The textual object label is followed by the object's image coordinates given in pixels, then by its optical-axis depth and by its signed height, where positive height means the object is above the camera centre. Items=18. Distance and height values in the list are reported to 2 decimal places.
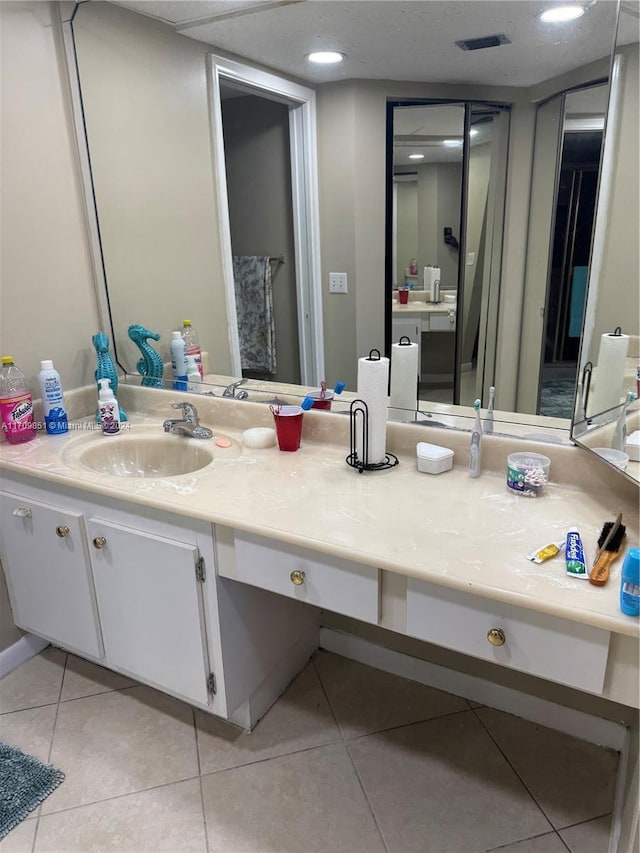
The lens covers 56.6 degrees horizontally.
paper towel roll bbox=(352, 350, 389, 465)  1.51 -0.37
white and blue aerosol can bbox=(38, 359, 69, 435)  1.85 -0.43
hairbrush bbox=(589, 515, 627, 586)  1.08 -0.56
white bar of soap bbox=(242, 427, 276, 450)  1.76 -0.53
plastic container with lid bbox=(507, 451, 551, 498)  1.41 -0.52
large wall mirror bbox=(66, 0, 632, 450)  1.39 +0.25
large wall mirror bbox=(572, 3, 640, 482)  1.23 -0.10
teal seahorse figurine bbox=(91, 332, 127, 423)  2.03 -0.35
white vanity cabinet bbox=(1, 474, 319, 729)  1.53 -0.93
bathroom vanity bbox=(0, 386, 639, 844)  1.11 -0.65
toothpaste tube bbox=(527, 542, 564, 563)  1.14 -0.57
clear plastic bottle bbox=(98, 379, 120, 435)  1.91 -0.47
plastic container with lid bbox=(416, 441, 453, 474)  1.54 -0.52
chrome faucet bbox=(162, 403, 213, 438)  1.88 -0.52
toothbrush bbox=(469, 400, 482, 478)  1.52 -0.50
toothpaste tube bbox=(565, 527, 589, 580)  1.10 -0.57
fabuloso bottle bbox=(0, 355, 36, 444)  1.79 -0.43
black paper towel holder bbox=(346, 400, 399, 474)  1.54 -0.48
